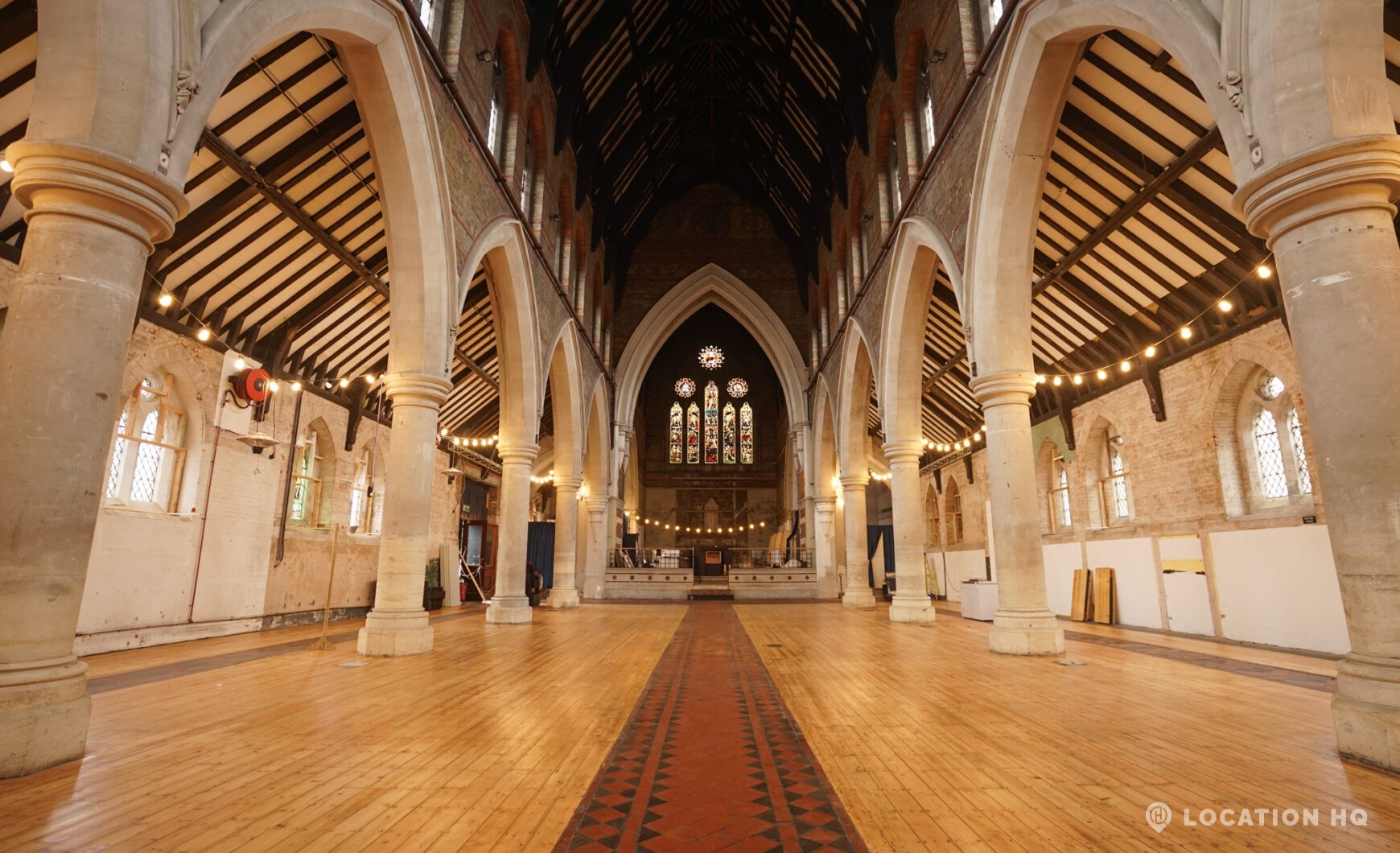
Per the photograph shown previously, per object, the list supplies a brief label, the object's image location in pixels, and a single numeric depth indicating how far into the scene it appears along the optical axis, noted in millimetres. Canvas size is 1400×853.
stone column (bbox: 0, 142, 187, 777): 3057
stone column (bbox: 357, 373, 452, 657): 7105
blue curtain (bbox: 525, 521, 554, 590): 19328
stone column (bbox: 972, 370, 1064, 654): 7164
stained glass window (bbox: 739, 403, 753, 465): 32625
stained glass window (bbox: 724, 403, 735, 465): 32688
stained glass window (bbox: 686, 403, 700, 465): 32750
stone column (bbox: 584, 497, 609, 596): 18688
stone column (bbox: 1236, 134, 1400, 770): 3207
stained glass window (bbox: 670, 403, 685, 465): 32688
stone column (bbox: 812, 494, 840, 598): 19062
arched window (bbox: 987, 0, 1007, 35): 8266
